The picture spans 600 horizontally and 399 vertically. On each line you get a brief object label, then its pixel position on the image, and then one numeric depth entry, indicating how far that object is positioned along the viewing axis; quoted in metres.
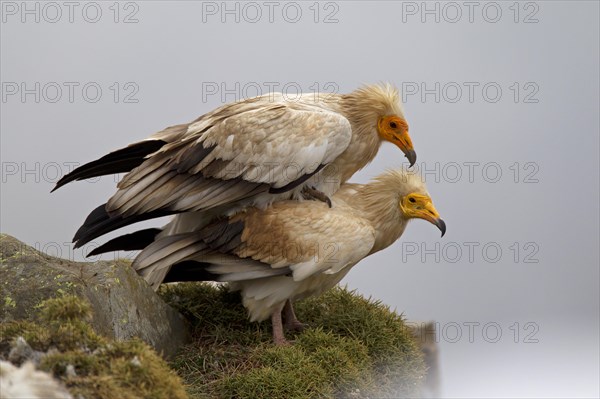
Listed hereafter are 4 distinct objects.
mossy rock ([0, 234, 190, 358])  13.08
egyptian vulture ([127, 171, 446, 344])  14.63
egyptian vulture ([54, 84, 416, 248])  14.52
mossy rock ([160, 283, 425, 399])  14.26
